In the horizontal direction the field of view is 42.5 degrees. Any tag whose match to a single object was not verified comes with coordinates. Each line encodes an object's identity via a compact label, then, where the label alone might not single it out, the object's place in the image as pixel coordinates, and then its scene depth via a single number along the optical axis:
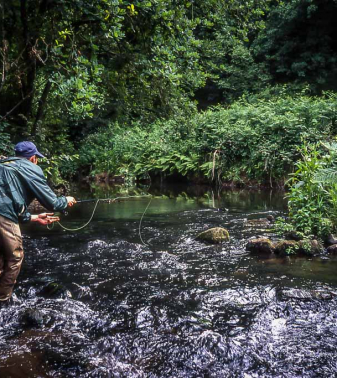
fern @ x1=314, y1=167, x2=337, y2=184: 5.05
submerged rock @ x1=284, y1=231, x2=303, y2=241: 7.84
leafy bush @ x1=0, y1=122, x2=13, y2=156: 8.04
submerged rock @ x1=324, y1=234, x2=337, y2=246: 7.66
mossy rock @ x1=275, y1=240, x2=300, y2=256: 7.26
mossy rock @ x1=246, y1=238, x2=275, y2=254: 7.45
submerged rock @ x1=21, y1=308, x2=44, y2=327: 4.71
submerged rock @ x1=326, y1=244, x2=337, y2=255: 7.25
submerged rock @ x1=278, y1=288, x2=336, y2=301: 5.29
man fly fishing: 4.62
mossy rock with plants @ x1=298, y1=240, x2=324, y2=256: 7.22
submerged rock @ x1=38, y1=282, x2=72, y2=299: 5.52
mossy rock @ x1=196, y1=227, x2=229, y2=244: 8.32
